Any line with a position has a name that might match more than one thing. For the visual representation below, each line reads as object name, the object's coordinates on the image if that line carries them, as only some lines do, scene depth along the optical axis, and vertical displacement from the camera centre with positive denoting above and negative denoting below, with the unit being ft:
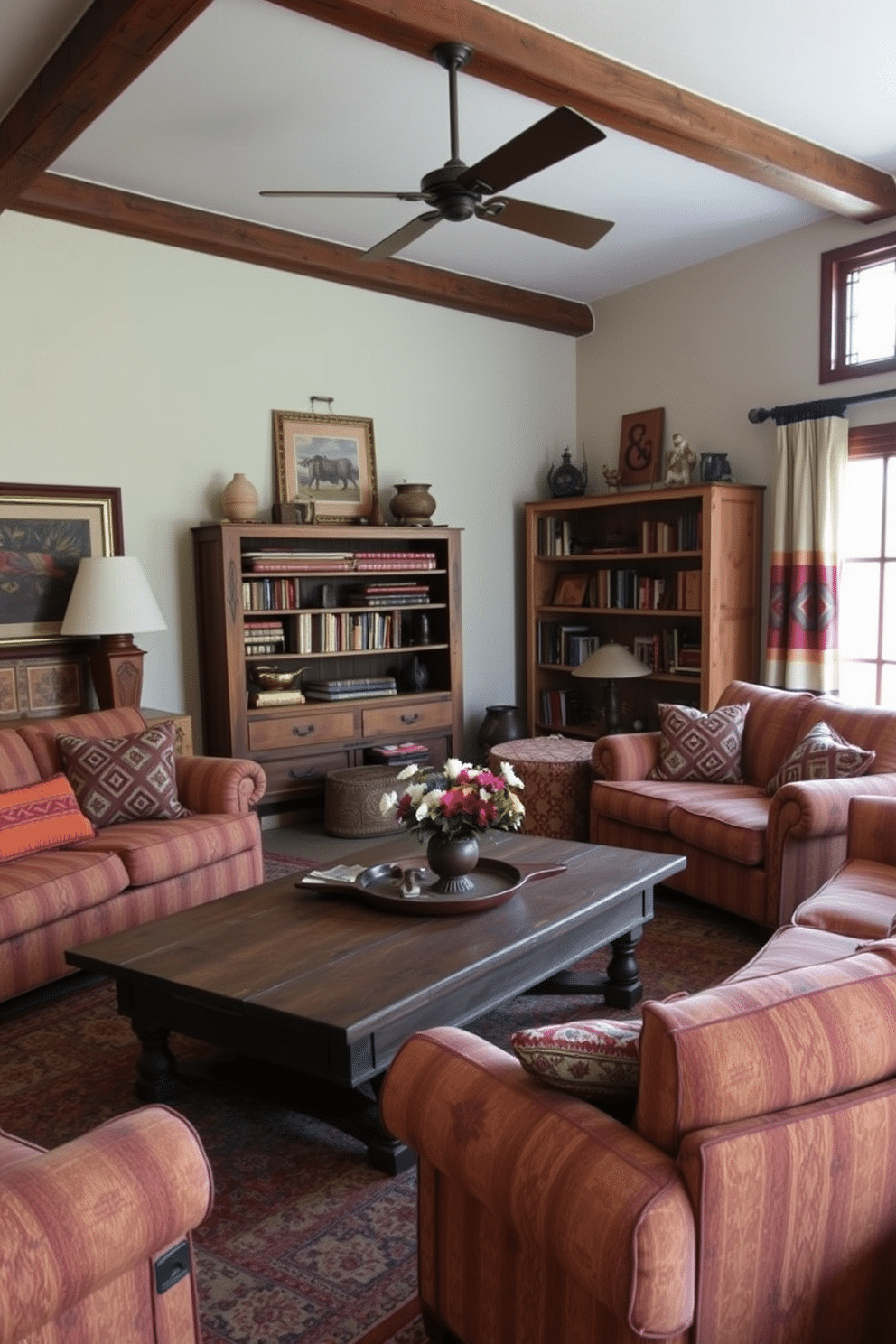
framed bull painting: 18.08 +2.30
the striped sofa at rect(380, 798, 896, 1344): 4.27 -2.64
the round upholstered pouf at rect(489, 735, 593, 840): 15.56 -3.13
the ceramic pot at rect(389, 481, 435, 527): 18.98 +1.63
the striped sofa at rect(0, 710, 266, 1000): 10.44 -3.03
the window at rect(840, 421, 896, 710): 17.06 +0.24
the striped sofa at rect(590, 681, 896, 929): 11.60 -2.81
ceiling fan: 9.06 +4.10
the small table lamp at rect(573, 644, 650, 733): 18.94 -1.45
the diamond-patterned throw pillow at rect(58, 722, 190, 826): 12.61 -2.29
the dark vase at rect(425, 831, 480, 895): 9.38 -2.50
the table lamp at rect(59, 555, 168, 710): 14.64 -0.30
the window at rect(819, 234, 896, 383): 16.70 +4.62
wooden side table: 15.42 -2.08
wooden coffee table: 7.25 -2.93
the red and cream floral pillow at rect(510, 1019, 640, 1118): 4.93 -2.31
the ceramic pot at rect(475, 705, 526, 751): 20.20 -2.73
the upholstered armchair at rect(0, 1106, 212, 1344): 3.99 -2.65
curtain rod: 16.94 +3.02
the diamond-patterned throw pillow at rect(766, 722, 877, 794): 12.20 -2.13
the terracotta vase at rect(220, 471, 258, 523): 16.88 +1.57
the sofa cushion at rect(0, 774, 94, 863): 11.37 -2.55
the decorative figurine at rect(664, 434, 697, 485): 19.44 +2.41
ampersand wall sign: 20.65 +2.90
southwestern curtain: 17.12 +0.50
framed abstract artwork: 15.16 +0.77
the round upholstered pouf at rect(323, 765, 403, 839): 17.12 -3.57
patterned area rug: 6.32 -4.43
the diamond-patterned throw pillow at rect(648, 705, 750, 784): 14.37 -2.27
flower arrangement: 9.18 -1.95
